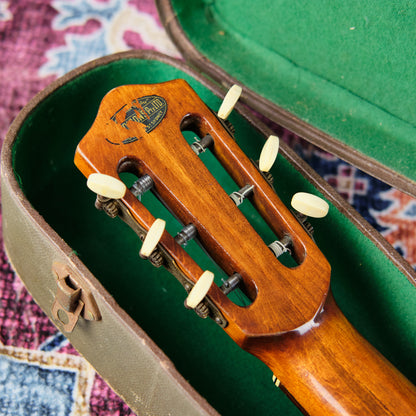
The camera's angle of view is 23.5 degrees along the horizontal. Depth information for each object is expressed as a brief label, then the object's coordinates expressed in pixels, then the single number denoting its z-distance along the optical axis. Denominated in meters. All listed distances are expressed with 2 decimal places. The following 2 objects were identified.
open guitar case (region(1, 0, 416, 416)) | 0.56
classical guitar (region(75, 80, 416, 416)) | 0.50
